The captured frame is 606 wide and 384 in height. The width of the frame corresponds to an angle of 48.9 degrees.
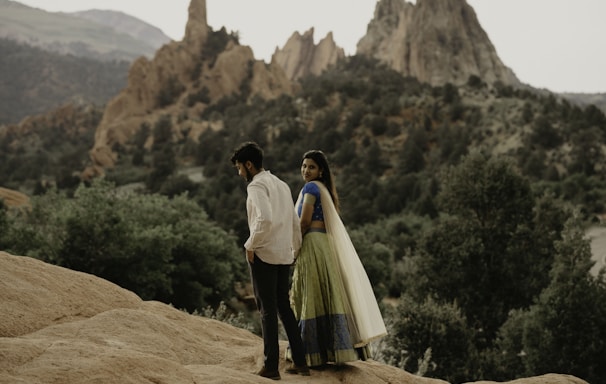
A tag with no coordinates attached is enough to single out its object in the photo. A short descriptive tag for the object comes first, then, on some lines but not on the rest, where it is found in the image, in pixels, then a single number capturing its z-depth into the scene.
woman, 5.87
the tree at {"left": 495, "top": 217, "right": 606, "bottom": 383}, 17.75
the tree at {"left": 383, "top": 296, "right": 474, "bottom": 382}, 17.19
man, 5.44
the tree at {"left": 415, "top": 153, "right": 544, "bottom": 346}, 23.14
